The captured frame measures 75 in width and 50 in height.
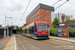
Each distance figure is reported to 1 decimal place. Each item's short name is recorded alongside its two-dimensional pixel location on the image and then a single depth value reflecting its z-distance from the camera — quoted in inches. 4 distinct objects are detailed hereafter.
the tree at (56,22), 1145.2
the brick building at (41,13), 1302.1
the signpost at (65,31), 394.9
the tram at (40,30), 342.0
